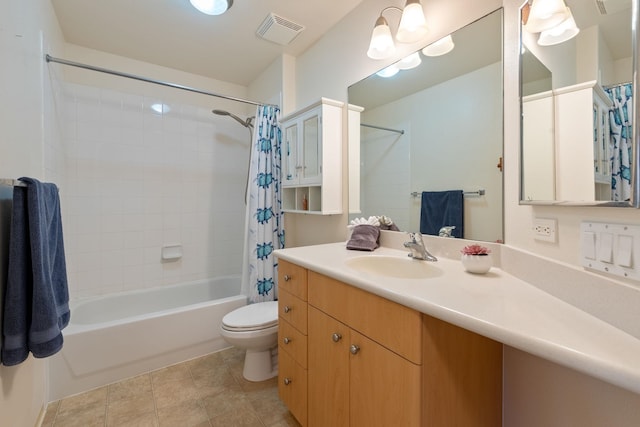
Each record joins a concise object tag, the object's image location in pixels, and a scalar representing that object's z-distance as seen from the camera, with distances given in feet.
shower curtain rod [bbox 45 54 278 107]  5.67
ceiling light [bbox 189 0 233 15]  5.49
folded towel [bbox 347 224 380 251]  5.10
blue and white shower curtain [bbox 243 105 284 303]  7.29
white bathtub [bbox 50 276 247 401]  5.35
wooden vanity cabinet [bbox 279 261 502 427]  2.65
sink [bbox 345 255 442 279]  4.10
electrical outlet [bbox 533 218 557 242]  2.86
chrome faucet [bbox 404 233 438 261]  4.29
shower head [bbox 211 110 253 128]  8.62
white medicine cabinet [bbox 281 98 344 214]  6.07
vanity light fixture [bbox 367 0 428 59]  4.40
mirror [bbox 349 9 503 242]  3.88
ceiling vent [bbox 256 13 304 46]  6.35
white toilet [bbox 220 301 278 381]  5.53
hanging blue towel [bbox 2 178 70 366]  3.23
